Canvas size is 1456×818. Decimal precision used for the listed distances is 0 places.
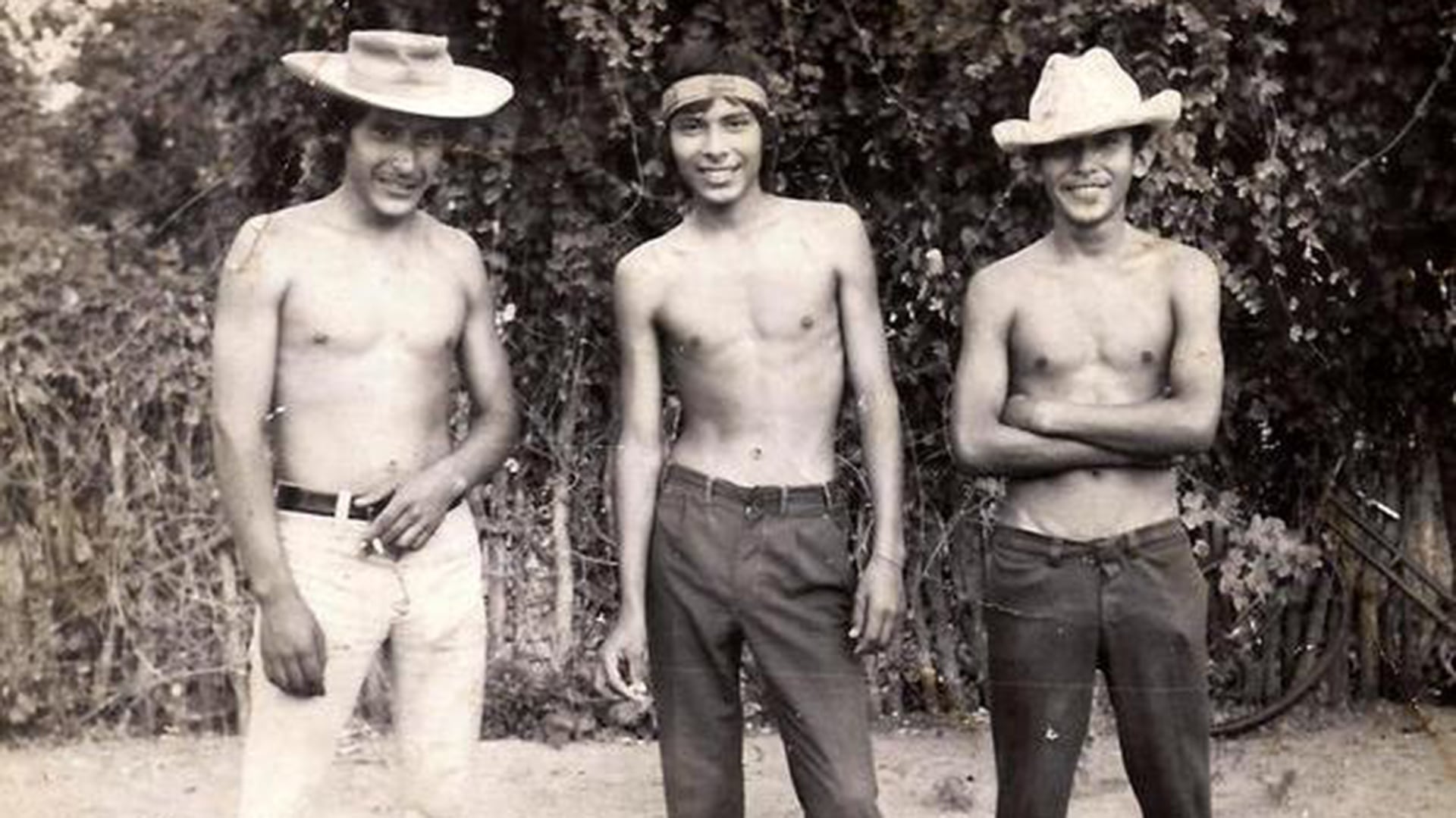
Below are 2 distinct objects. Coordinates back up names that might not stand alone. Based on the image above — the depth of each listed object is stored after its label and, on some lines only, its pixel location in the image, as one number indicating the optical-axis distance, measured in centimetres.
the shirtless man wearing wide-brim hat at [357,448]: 359
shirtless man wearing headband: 378
